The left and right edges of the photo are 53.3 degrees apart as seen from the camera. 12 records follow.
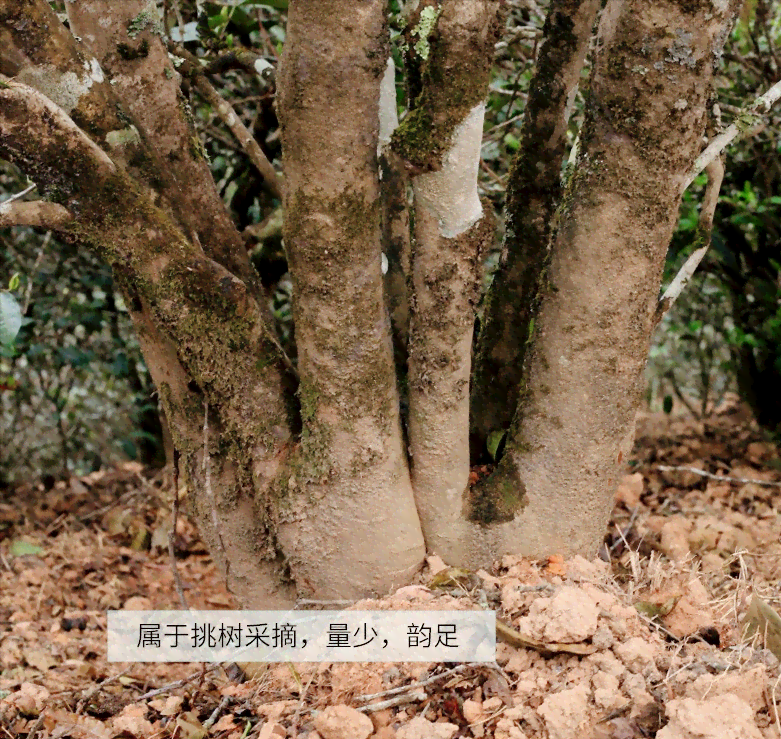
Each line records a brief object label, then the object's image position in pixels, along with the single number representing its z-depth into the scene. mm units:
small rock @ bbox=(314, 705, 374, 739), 1473
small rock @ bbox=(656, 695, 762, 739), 1319
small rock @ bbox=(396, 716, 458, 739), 1453
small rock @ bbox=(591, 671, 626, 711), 1456
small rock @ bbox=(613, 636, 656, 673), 1528
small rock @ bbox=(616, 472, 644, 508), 3002
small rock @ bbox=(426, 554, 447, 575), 1895
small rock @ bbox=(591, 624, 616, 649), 1562
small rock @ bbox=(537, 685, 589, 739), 1416
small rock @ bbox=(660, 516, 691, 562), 2430
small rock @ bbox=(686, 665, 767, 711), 1428
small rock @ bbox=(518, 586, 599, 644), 1562
